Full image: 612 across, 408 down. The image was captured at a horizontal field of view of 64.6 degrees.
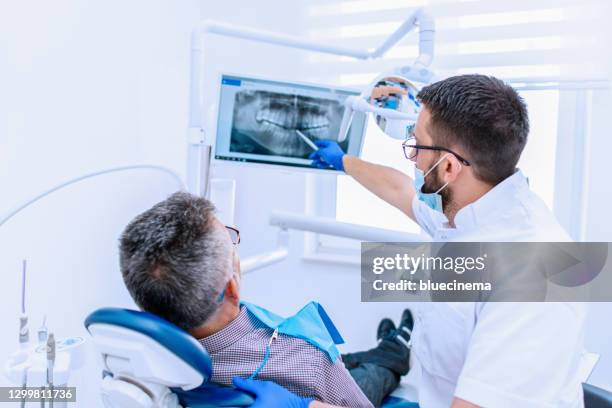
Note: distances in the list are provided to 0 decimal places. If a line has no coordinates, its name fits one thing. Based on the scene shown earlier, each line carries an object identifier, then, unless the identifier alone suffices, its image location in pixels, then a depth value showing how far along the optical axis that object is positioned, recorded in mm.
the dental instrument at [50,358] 1038
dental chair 703
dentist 867
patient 809
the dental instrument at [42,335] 1136
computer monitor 1696
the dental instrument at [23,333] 1135
